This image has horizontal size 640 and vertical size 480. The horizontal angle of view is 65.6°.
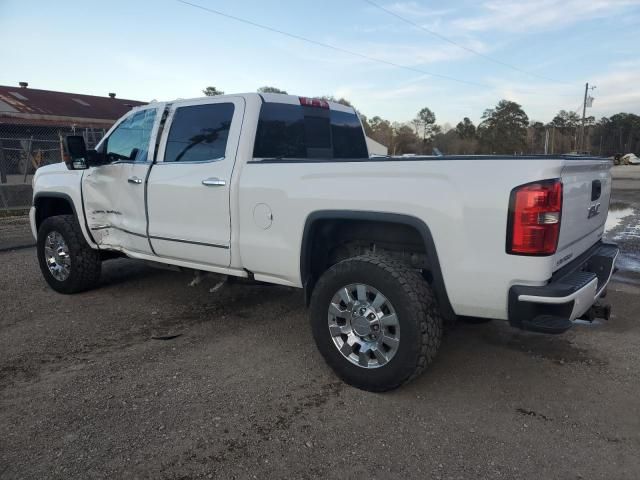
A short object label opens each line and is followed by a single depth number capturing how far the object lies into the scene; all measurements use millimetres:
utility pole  55500
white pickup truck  2764
